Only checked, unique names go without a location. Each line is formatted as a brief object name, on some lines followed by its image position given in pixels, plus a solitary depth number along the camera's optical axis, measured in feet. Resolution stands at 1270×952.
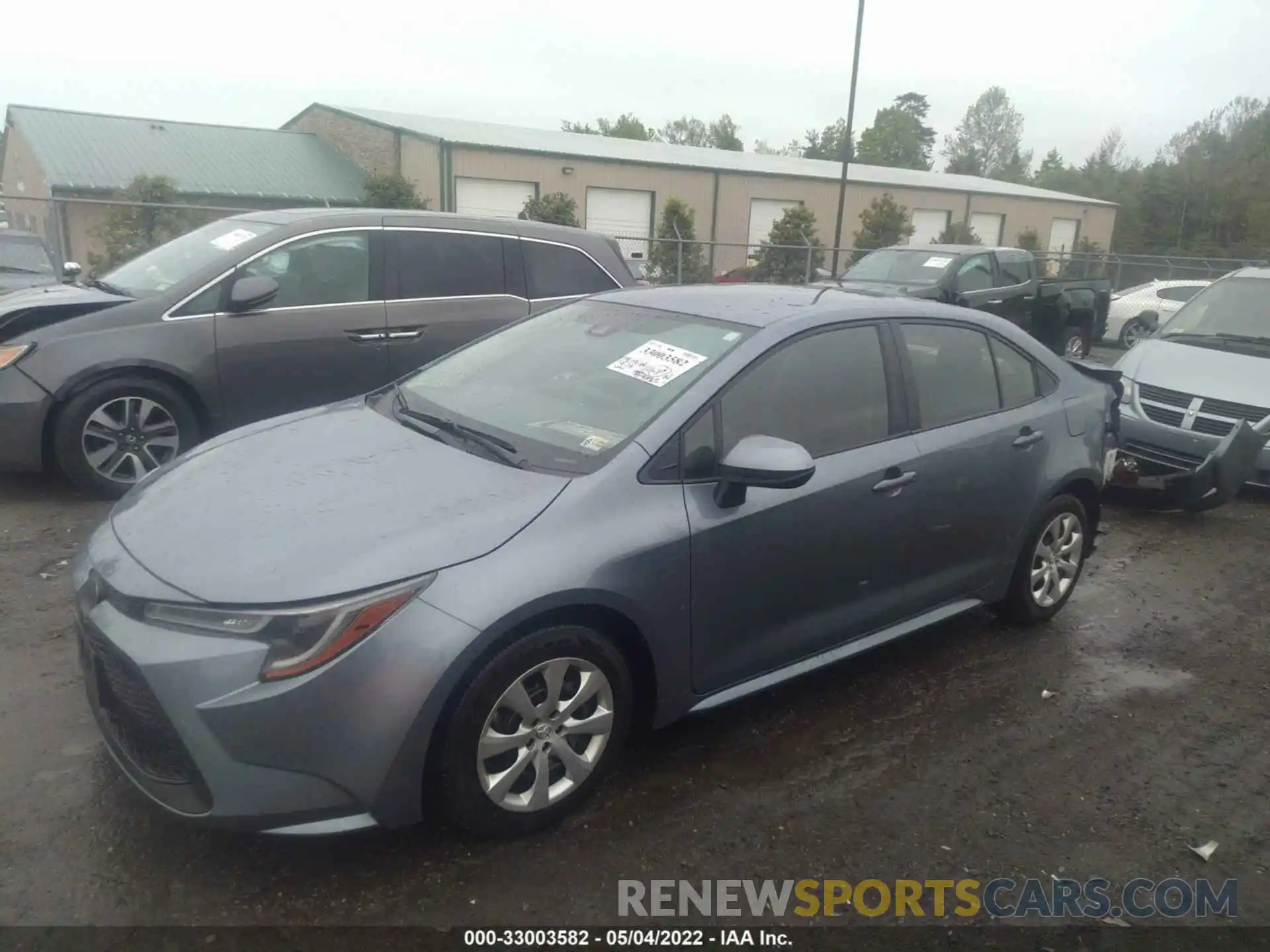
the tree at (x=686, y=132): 323.78
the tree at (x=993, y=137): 299.38
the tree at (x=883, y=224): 101.09
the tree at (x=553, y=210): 82.53
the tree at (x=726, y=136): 300.24
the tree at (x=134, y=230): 50.19
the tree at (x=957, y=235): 123.03
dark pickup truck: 42.39
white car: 60.85
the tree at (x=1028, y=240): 128.58
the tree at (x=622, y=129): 265.13
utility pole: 77.92
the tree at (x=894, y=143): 283.38
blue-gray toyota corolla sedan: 8.45
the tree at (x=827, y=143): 282.56
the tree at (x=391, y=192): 82.28
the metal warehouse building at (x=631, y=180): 93.04
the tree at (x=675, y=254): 70.59
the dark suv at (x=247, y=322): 18.60
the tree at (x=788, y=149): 295.89
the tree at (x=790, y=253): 71.31
